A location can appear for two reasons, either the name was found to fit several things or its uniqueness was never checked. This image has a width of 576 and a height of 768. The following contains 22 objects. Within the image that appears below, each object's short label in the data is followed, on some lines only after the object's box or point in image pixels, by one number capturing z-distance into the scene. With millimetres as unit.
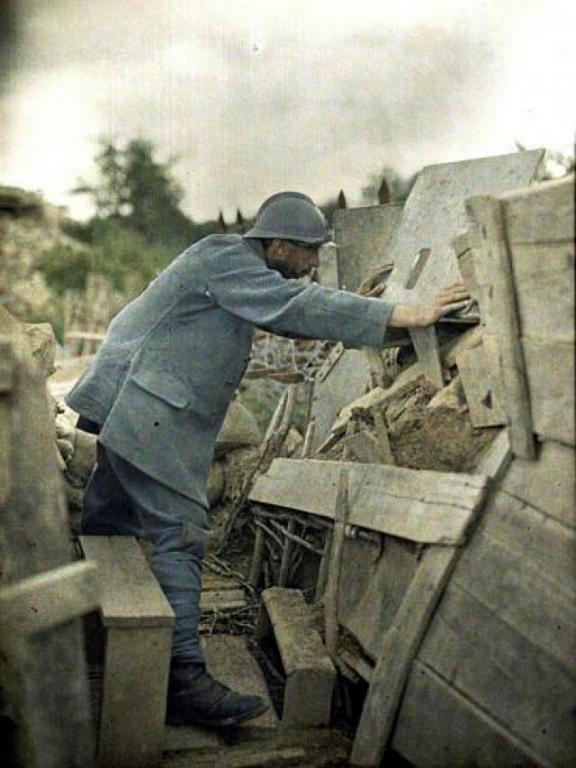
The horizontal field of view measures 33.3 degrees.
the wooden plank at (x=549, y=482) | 3135
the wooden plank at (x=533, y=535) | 3115
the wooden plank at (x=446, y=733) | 3164
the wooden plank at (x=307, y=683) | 4008
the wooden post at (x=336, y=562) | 4289
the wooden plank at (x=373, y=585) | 3832
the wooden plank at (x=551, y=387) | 3029
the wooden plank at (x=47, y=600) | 2807
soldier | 4141
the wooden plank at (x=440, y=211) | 4934
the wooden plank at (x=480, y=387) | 3645
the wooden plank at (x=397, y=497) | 3529
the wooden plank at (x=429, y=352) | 4203
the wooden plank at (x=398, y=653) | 3521
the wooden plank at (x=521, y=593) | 3074
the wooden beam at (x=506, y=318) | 3252
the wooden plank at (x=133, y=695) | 3598
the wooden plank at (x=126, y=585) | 3621
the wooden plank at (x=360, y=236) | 6488
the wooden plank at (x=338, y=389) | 5977
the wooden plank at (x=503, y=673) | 3027
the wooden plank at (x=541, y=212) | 2887
